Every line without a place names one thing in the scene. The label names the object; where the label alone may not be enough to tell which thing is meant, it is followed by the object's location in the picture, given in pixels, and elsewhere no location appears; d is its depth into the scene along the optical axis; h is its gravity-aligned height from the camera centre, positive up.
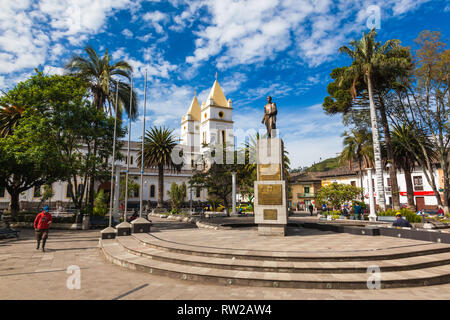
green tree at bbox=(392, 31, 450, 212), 21.72 +9.00
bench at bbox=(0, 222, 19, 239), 13.55 -1.86
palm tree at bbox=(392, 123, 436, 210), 26.24 +4.74
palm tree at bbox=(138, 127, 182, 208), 34.44 +5.95
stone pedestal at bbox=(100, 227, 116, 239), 12.16 -1.78
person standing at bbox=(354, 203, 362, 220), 21.22 -1.71
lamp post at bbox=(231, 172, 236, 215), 24.72 +0.47
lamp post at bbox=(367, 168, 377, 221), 20.06 -0.98
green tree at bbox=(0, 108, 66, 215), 15.84 +2.81
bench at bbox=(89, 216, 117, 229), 19.09 -1.96
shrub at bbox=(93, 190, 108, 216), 22.95 -0.81
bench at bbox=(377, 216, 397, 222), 18.86 -2.11
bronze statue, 12.16 +3.61
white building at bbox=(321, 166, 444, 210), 35.28 +0.88
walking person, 10.03 -1.05
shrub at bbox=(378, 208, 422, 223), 17.04 -1.79
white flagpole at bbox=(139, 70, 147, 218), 14.44 +5.42
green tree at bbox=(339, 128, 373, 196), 32.22 +5.86
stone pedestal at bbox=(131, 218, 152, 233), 12.15 -1.46
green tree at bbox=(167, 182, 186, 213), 39.59 -0.29
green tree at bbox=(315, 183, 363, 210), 25.67 -0.22
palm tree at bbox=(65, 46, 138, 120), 21.70 +10.28
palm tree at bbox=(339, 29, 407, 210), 22.06 +11.18
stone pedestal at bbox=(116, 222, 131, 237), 12.11 -1.59
